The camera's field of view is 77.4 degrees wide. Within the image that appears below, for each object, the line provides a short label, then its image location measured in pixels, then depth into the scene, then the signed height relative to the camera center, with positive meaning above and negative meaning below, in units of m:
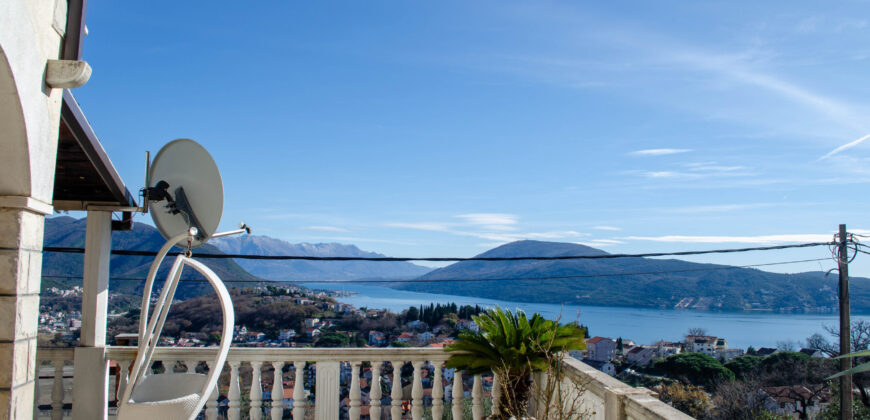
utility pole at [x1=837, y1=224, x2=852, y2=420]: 9.40 -0.95
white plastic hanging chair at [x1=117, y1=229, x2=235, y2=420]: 3.14 -0.82
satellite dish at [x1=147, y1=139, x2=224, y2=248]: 3.78 +0.43
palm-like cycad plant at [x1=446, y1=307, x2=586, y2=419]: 3.96 -0.69
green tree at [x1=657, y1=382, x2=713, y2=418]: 11.72 -3.30
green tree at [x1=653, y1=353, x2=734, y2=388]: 14.11 -2.99
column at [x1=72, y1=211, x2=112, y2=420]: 4.04 -0.68
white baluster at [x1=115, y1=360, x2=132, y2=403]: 4.20 -0.97
